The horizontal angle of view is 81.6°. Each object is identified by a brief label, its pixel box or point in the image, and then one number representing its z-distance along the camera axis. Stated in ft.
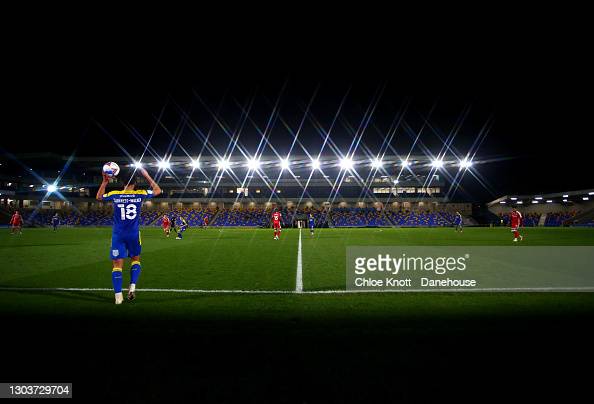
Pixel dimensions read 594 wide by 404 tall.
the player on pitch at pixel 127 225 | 21.34
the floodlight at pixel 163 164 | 192.70
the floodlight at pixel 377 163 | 185.55
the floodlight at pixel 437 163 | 184.24
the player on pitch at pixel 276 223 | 85.30
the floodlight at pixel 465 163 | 184.14
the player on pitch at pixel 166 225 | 99.29
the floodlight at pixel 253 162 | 179.32
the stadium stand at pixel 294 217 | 194.49
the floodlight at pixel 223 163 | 183.42
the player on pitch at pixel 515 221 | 76.33
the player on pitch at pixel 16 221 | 98.91
